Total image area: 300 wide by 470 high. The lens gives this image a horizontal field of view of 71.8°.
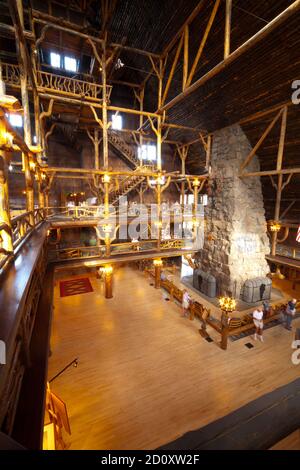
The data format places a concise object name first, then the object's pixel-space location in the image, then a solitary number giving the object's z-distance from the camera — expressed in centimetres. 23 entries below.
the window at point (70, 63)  1319
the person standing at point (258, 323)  877
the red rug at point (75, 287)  1295
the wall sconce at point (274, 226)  1176
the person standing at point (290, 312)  944
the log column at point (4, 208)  324
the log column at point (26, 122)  585
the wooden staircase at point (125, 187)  1551
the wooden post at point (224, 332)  816
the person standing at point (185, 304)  1039
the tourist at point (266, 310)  982
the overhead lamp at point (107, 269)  1158
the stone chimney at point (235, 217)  1188
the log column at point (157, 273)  1344
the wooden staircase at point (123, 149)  1566
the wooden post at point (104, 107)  966
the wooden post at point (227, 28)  466
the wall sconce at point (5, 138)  316
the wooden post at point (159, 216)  1228
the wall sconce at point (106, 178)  1053
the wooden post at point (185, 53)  591
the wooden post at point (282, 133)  909
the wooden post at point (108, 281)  1171
